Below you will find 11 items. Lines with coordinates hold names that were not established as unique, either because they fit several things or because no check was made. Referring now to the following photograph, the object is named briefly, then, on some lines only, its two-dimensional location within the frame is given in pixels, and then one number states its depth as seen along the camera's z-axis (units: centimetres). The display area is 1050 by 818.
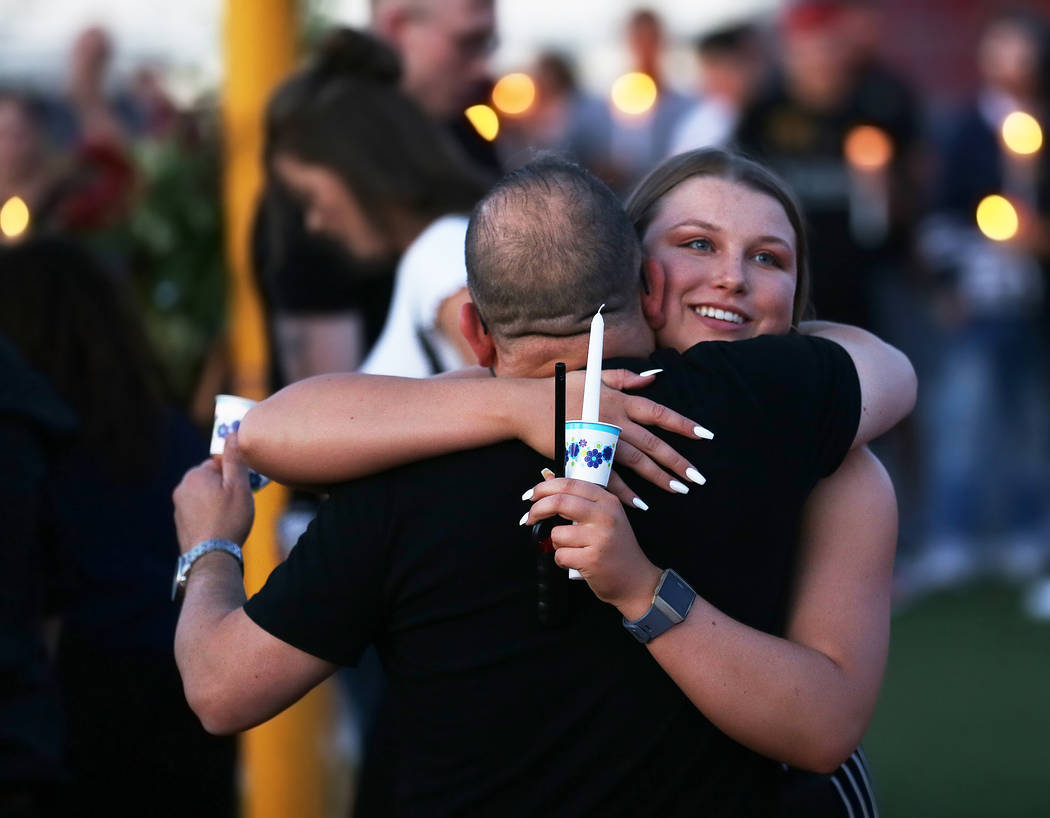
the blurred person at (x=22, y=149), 1275
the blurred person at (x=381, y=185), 644
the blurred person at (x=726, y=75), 1684
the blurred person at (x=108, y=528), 772
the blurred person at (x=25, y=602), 604
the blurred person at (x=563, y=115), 1794
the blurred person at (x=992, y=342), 1648
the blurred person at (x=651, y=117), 1421
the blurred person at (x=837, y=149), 1521
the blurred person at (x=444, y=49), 829
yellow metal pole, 825
